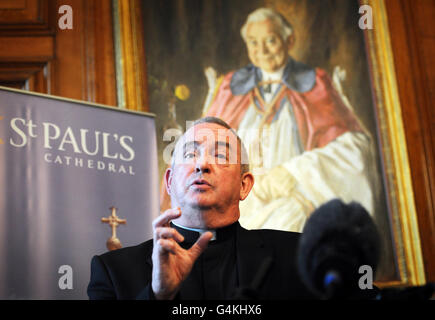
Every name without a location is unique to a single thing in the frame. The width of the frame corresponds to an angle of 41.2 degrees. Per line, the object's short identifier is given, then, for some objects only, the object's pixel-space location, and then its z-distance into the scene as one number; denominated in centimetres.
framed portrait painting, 385
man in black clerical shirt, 220
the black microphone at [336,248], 114
